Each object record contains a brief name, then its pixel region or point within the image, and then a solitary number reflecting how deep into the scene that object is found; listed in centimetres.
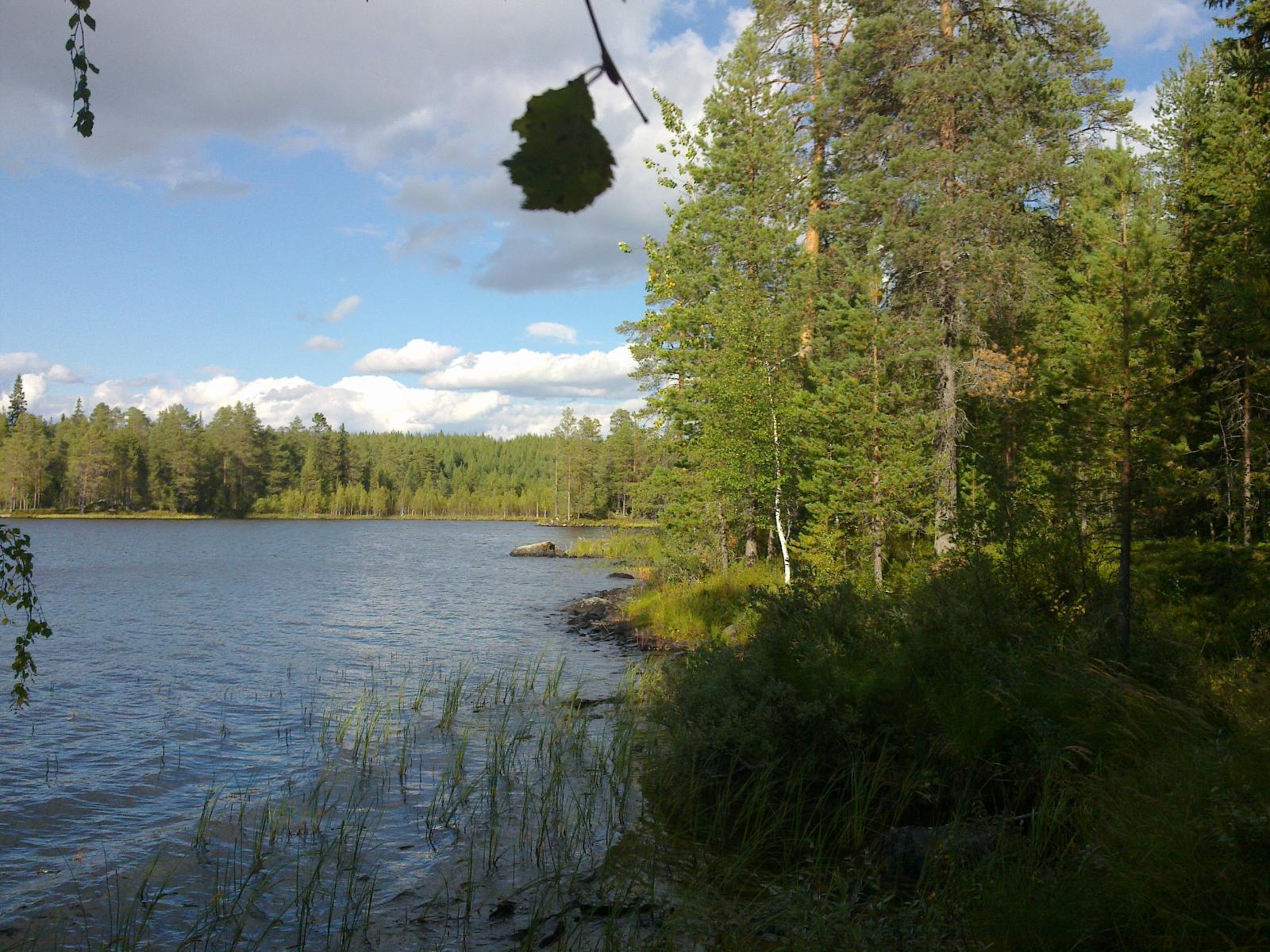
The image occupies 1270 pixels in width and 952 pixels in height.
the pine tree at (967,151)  1623
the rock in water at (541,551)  5422
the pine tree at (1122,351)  944
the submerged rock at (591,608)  2525
